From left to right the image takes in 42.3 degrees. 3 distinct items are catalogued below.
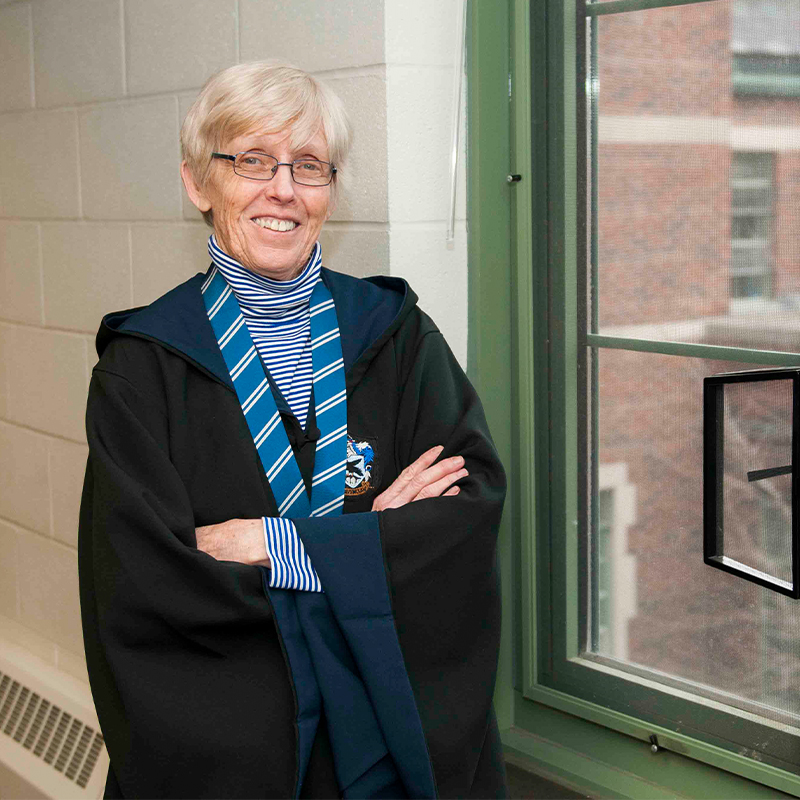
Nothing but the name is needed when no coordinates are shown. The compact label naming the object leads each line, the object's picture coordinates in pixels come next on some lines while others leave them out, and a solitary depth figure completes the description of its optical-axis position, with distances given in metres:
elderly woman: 1.29
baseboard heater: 2.29
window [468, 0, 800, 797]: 1.52
